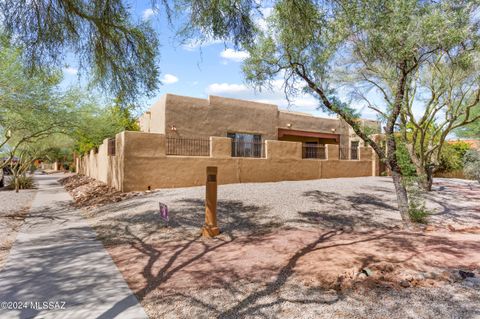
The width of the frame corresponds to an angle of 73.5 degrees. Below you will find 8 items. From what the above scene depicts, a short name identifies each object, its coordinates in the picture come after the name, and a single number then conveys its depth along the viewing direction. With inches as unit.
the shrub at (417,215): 368.2
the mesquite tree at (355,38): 278.9
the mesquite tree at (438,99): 574.2
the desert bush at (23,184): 837.8
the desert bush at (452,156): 1011.3
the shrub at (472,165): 799.1
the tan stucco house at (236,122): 685.3
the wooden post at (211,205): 301.0
